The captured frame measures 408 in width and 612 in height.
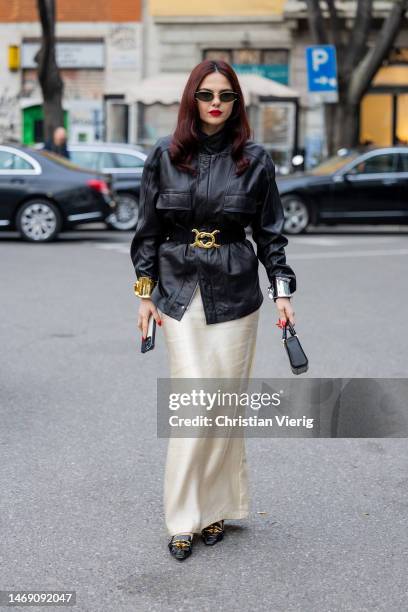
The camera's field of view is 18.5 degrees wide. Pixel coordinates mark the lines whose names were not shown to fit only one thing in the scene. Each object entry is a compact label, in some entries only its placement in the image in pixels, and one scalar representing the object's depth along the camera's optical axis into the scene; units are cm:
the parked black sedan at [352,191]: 2120
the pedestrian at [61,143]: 2184
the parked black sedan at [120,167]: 2134
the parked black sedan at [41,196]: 1841
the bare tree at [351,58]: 2439
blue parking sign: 2322
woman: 445
